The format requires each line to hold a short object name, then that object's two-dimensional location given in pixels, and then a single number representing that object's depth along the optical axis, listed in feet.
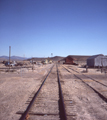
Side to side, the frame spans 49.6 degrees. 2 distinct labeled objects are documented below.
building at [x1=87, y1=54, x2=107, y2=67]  104.36
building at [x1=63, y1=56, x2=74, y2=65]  231.96
